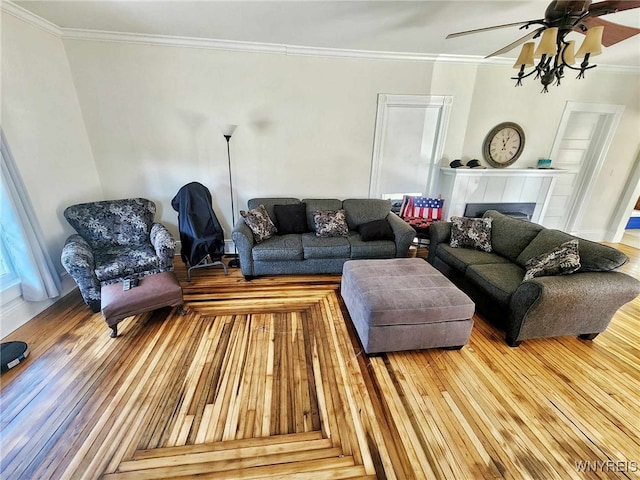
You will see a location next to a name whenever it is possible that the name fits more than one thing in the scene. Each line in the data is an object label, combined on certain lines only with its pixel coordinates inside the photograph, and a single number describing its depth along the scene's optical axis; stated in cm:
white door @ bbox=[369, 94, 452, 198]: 357
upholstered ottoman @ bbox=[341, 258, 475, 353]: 186
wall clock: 382
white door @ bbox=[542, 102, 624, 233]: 396
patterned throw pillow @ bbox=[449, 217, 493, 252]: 289
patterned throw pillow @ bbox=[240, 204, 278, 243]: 306
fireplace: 374
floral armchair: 231
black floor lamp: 293
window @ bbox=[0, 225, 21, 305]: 219
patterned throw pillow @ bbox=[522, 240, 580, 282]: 202
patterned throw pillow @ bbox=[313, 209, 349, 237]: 323
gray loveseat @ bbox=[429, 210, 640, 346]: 192
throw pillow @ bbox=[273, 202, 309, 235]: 331
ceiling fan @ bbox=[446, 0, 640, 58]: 139
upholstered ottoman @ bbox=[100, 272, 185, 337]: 202
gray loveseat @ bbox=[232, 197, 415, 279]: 295
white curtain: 211
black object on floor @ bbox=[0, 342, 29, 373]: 180
